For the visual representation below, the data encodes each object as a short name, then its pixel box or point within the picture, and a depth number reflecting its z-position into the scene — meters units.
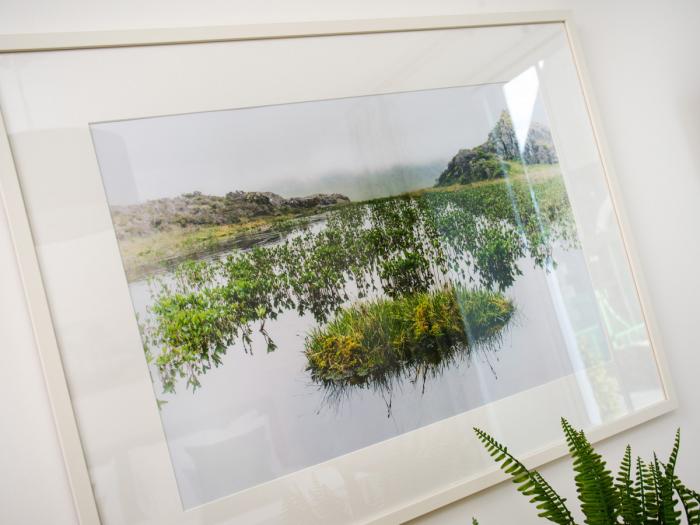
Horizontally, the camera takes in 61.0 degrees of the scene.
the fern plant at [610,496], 0.90
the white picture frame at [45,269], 0.88
